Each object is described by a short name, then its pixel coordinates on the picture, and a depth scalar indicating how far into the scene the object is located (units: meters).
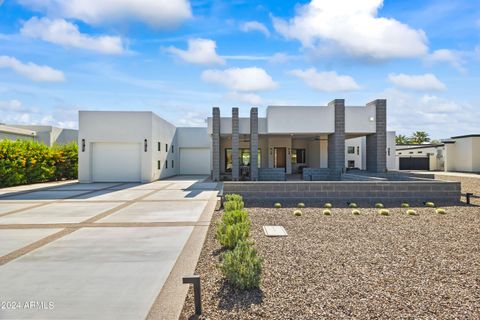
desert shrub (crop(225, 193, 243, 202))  8.57
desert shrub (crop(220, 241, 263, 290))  3.61
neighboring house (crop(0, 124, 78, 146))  25.02
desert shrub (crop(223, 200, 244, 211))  7.37
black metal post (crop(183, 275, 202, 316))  3.23
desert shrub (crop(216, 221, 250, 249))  5.29
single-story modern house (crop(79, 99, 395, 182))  17.86
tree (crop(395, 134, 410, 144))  61.99
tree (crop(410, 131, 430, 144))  62.76
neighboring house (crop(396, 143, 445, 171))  35.66
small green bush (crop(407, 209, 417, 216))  8.80
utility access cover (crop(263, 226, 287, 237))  6.45
